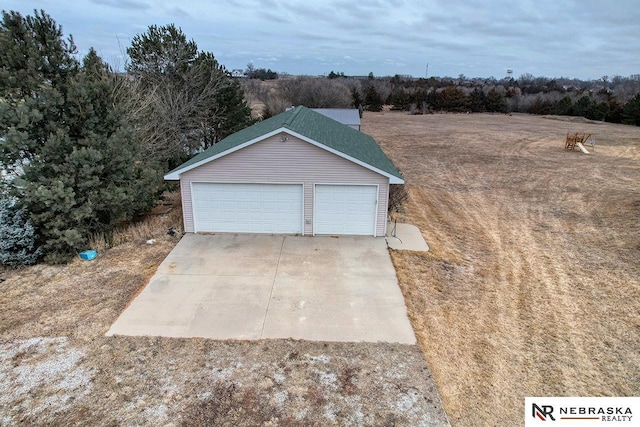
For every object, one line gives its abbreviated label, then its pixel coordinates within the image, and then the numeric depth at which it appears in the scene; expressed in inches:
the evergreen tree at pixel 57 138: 421.7
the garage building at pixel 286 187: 483.8
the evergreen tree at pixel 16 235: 420.5
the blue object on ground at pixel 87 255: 449.4
